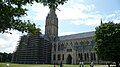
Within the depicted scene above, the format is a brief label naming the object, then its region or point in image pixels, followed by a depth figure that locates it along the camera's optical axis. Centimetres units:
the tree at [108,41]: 1911
